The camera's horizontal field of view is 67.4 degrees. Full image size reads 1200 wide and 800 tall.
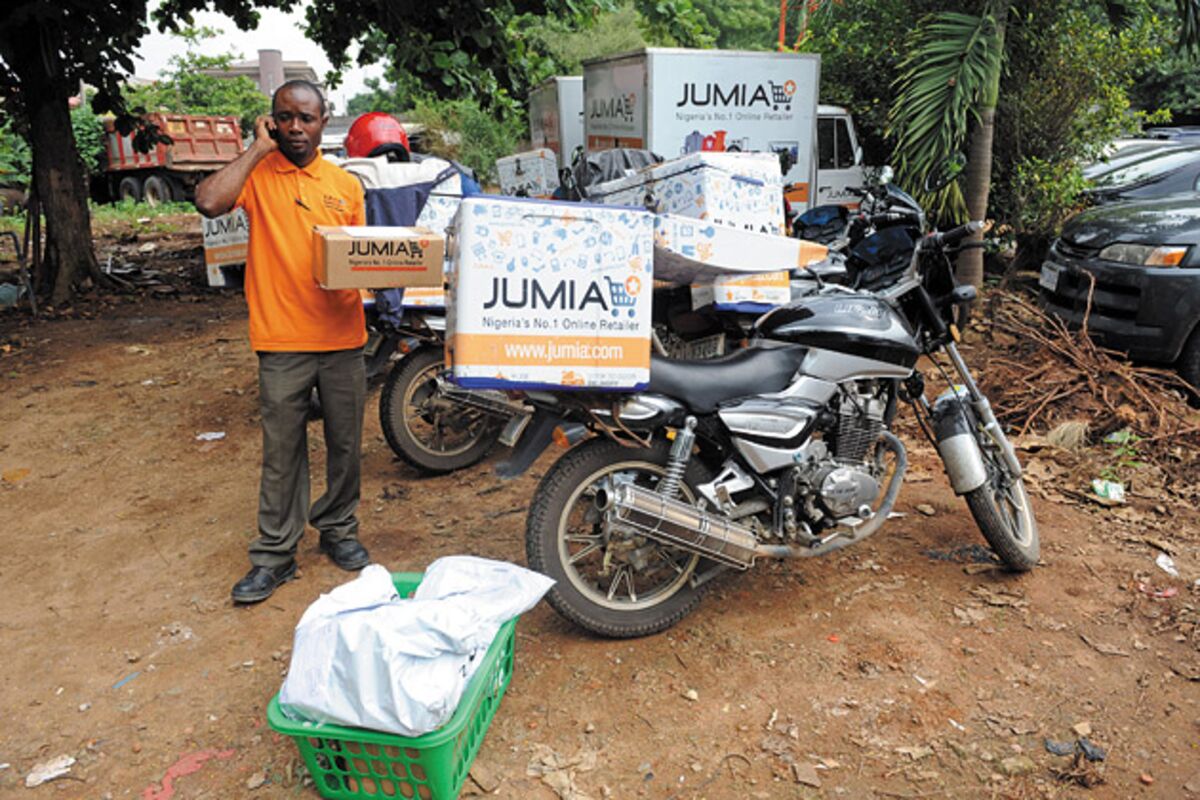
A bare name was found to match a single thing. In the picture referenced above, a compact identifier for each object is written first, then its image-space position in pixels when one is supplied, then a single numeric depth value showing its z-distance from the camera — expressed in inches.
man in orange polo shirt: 130.9
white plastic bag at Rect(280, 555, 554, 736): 91.0
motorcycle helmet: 201.2
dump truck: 848.3
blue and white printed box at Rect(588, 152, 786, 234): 168.1
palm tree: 278.2
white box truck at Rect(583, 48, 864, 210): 385.1
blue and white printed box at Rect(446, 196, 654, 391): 104.9
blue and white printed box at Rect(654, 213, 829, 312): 117.8
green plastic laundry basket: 93.0
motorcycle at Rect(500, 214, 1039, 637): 117.7
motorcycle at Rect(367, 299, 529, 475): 177.9
